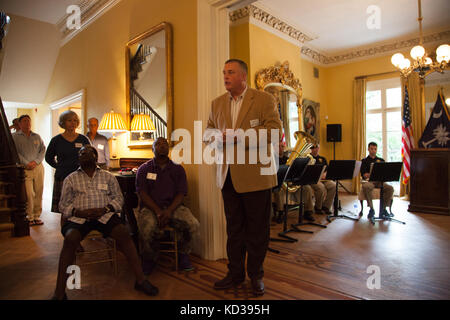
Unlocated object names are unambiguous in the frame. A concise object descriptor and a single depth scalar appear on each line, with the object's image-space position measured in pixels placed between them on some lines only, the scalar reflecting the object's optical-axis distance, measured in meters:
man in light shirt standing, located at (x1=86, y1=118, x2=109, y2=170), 4.29
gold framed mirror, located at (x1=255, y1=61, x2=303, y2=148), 5.57
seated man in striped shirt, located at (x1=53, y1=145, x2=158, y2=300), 2.16
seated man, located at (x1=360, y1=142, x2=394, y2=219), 4.85
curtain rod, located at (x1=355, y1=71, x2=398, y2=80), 7.34
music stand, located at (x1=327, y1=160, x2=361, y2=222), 4.75
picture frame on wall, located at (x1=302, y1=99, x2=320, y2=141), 7.21
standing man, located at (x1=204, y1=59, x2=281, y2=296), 2.13
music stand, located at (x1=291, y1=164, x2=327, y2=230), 4.11
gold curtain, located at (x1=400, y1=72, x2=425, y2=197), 6.69
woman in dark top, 3.13
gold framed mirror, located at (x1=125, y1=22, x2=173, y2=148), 3.39
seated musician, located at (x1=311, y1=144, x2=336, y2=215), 5.28
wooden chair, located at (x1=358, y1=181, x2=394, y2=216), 5.02
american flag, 6.45
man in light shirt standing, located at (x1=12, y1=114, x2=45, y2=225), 4.58
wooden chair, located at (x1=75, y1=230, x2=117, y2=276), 2.54
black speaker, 7.70
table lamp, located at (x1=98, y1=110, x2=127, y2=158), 4.14
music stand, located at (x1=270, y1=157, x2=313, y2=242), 3.63
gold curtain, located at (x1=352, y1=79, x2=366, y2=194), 7.64
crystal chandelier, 4.84
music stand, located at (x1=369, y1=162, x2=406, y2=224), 4.56
